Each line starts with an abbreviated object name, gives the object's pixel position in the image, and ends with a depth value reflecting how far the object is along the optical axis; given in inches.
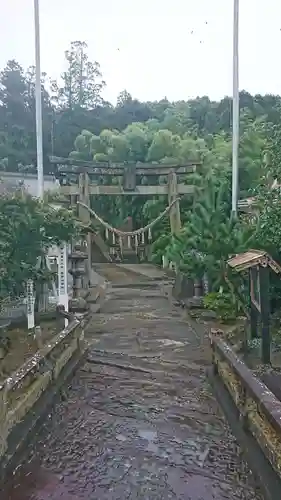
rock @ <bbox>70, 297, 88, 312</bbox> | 520.4
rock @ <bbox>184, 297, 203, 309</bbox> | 533.7
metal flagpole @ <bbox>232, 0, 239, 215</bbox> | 552.1
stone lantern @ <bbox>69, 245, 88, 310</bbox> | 550.0
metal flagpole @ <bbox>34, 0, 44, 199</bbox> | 521.8
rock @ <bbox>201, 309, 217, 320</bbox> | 486.2
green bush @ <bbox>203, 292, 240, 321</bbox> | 454.6
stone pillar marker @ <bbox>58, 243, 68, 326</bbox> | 435.2
